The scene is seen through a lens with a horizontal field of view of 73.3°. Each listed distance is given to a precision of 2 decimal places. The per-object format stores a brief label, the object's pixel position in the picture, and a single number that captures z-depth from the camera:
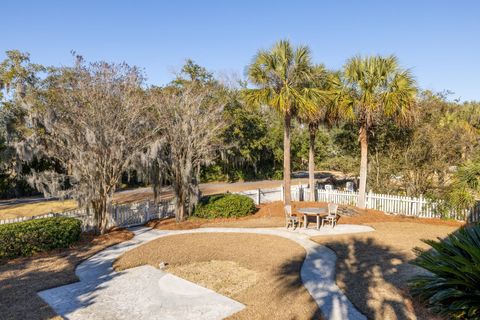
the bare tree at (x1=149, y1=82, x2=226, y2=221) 13.71
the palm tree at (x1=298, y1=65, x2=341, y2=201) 14.54
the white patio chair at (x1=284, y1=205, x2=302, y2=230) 12.95
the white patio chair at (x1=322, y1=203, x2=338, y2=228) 13.22
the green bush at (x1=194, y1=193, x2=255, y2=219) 14.94
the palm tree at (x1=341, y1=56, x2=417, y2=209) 13.70
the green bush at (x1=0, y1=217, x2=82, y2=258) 9.54
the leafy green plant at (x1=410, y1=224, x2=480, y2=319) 4.98
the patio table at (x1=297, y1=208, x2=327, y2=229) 12.79
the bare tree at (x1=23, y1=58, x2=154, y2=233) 11.36
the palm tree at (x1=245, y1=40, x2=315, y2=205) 14.30
